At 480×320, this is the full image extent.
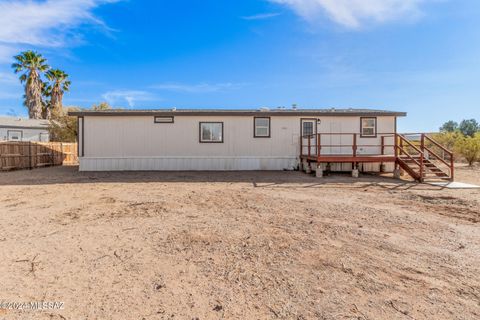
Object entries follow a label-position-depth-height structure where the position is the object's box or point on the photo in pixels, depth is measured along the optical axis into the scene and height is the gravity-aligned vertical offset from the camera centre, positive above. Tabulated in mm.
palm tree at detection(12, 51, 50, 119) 26906 +7764
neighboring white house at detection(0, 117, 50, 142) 24812 +2171
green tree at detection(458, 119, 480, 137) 61831 +7135
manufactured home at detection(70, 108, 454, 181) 13070 +763
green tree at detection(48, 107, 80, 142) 22609 +2200
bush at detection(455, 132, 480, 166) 15713 +368
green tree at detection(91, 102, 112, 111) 25341 +4543
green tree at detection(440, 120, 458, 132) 66088 +7842
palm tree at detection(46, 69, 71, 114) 28500 +7285
